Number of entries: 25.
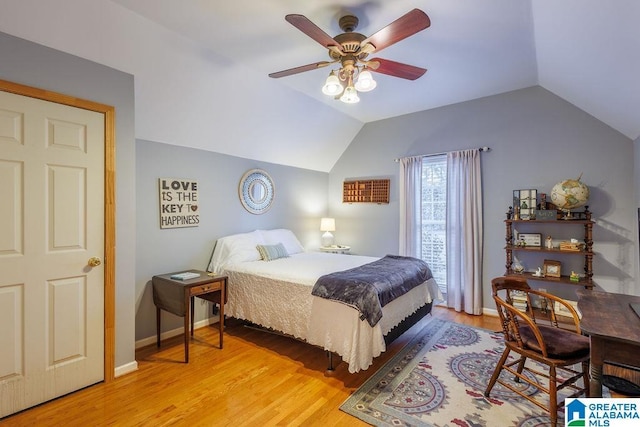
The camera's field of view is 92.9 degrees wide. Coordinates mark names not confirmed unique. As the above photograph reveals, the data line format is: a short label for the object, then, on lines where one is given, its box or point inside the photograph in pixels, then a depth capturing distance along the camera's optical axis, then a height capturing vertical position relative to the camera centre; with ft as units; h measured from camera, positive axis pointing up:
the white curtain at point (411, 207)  14.88 +0.32
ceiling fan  5.96 +3.58
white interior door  6.50 -0.79
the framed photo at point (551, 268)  11.18 -2.05
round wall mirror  13.37 +1.07
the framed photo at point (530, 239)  11.68 -1.02
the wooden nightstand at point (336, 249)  16.49 -1.91
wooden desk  4.58 -1.89
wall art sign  10.55 +0.43
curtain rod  13.00 +2.77
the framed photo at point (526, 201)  11.71 +0.47
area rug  6.50 -4.37
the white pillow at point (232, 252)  11.62 -1.46
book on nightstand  9.61 -1.97
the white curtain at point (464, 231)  13.06 -0.81
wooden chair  6.06 -2.78
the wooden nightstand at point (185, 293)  8.91 -2.42
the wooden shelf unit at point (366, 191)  16.02 +1.25
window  14.33 -0.13
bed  7.87 -2.70
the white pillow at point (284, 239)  13.55 -1.14
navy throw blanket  7.81 -2.04
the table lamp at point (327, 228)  17.08 -0.79
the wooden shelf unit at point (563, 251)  10.43 -1.34
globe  10.33 +0.64
